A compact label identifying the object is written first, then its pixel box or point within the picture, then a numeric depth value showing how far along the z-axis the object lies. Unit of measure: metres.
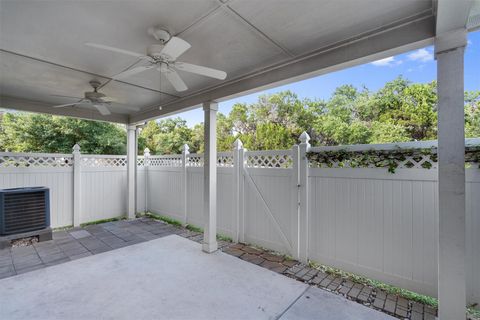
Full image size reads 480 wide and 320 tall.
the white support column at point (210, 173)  3.60
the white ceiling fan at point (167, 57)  1.86
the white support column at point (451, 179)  1.76
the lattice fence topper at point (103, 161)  5.33
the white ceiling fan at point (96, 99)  3.35
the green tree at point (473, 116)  7.62
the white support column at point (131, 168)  5.69
